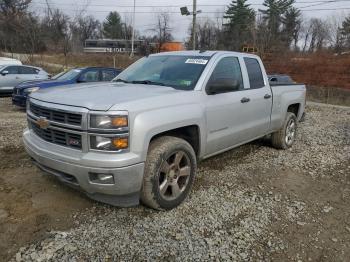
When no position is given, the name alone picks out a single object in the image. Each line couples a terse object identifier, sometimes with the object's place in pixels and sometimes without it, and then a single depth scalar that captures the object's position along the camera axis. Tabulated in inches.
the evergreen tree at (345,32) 1846.5
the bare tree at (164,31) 2295.8
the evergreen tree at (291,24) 2234.7
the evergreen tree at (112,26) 2925.7
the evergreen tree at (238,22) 2069.3
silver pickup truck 125.2
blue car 408.5
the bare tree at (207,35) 2290.8
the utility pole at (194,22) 853.7
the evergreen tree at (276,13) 2073.0
